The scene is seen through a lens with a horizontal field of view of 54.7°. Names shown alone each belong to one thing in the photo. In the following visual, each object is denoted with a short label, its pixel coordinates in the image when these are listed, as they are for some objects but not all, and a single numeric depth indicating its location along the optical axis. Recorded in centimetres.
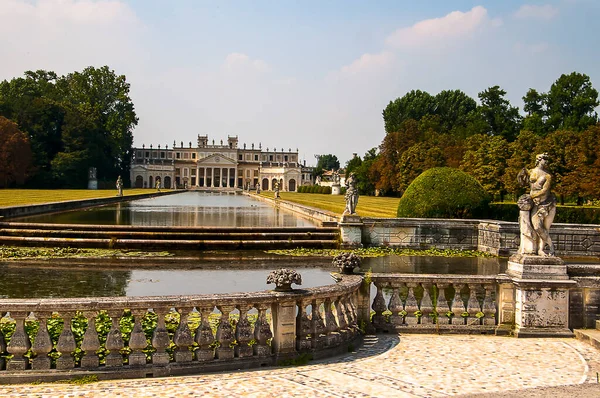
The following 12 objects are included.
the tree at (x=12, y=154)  6331
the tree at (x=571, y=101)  6562
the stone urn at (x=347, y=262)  811
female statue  814
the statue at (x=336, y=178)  9688
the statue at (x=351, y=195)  1872
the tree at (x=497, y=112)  7406
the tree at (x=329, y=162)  17975
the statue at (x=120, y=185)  5055
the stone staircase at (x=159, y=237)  1739
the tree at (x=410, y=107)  9706
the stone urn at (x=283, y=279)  643
